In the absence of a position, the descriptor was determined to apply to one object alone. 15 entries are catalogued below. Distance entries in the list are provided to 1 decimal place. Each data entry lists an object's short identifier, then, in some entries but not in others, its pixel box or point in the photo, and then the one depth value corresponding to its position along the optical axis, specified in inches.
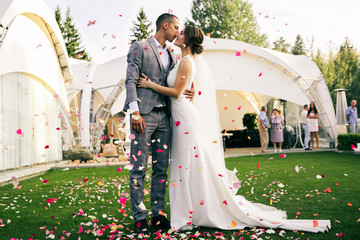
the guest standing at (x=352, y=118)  494.0
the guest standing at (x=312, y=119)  484.2
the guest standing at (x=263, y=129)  473.4
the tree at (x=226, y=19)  1296.8
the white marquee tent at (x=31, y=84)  305.4
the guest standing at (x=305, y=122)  512.1
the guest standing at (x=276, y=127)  489.1
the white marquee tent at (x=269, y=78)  544.1
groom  117.2
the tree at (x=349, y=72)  1264.9
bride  121.7
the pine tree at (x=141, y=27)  1575.3
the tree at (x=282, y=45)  2012.1
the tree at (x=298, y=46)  2103.7
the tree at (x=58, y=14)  1521.2
